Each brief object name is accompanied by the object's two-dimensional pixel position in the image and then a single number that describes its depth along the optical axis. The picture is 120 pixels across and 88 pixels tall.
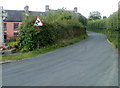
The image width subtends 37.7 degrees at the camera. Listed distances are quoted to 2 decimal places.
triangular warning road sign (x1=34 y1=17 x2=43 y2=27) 14.83
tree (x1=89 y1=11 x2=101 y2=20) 122.71
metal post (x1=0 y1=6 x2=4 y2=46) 18.76
